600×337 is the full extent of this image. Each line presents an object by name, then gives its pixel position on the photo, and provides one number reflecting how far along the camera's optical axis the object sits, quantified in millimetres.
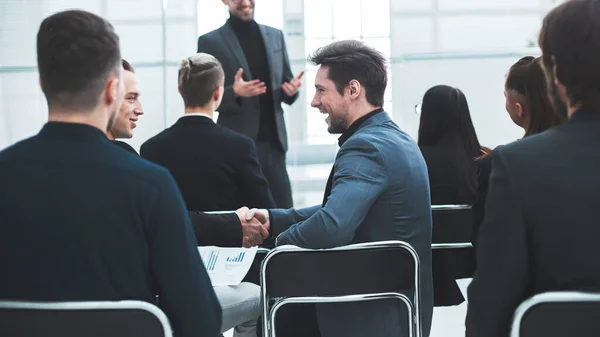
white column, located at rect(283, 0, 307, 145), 5859
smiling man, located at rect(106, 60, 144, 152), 2811
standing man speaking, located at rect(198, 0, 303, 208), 4289
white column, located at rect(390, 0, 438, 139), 5898
